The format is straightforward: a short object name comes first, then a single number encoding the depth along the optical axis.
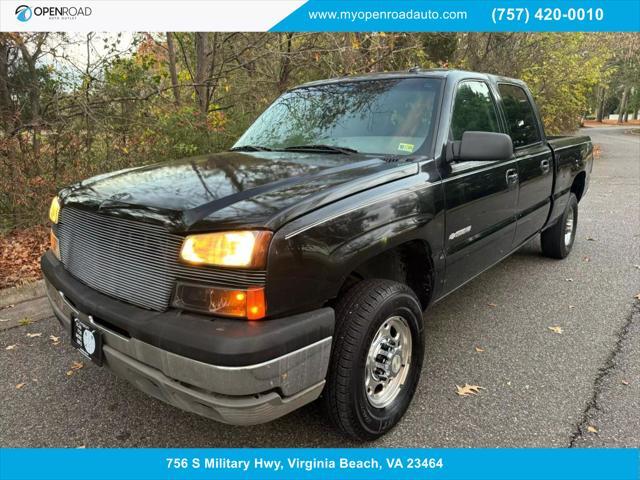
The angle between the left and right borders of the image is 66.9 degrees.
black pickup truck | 1.94
